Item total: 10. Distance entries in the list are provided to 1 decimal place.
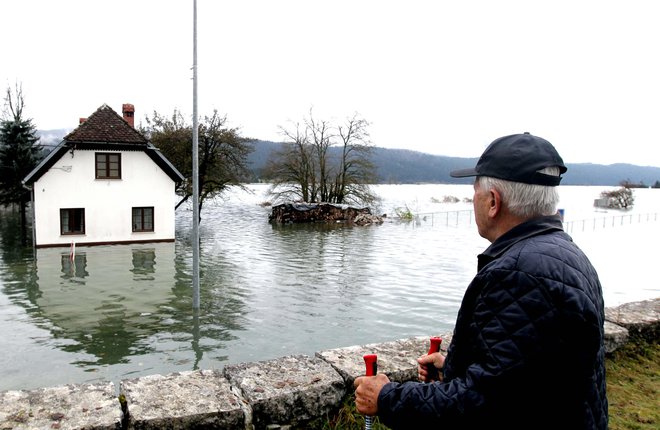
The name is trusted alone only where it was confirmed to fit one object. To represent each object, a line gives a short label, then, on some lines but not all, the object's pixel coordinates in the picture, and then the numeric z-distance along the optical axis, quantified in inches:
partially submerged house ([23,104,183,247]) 1015.6
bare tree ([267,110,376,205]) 2042.3
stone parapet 107.0
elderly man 64.3
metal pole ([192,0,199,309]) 550.9
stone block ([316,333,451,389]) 138.1
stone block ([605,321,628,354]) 185.6
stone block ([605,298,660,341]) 205.3
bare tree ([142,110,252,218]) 1469.0
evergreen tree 1529.3
